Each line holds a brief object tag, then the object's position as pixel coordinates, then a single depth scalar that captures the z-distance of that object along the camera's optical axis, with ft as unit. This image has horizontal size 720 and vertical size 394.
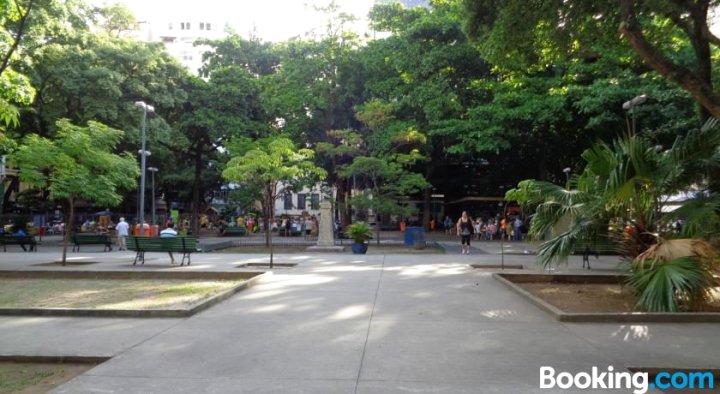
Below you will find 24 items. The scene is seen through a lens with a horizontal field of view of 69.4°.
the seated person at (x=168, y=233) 57.21
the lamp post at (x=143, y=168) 78.58
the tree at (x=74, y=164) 49.44
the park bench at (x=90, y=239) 71.72
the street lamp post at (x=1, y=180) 89.13
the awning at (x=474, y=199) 126.14
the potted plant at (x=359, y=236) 70.38
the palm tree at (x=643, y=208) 26.68
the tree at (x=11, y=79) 31.27
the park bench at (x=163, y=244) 51.10
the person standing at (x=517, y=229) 104.12
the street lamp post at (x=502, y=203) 136.47
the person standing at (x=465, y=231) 67.82
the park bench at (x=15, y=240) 72.46
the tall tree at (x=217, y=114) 111.65
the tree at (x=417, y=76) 96.37
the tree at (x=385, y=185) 83.97
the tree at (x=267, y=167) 64.08
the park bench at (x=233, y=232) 126.72
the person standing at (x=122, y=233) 75.36
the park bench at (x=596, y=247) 32.89
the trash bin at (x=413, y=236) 82.17
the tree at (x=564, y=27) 30.19
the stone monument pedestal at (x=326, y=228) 80.12
